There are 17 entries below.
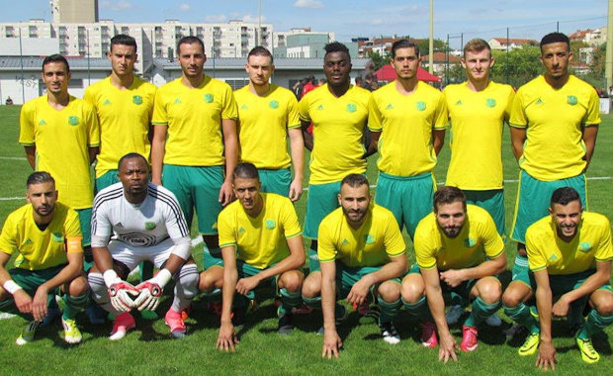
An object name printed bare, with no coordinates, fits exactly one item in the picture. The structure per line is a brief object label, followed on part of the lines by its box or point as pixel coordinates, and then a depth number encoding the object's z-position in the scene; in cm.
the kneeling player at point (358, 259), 411
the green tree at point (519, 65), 3429
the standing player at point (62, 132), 475
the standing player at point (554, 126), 444
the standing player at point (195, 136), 485
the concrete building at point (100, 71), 5575
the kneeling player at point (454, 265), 398
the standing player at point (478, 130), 461
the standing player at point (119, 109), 487
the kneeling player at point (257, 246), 430
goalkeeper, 434
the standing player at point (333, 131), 486
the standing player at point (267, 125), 495
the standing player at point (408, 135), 467
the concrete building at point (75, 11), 12056
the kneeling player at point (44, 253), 421
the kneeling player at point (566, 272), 384
